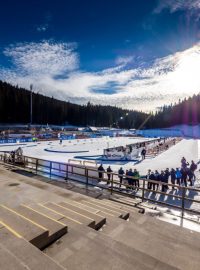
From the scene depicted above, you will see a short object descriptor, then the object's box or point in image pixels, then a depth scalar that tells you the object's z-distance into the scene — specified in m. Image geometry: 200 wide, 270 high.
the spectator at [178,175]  13.23
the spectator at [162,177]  11.92
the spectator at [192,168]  14.24
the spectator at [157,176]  11.97
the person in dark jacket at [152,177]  11.80
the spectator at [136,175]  12.33
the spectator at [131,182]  11.48
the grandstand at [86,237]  2.62
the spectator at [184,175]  13.34
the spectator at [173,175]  13.01
